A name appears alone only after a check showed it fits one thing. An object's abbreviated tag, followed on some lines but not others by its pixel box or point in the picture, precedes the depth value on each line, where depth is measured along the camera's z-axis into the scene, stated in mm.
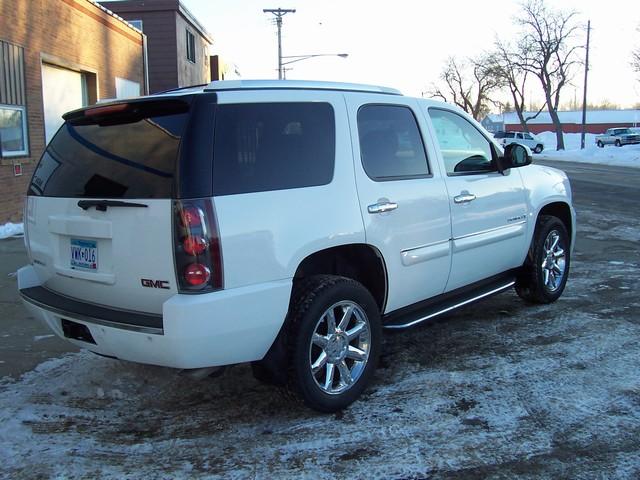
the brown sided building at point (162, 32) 23430
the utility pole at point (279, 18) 36594
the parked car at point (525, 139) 49875
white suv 3154
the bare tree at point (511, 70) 52312
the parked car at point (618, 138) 52156
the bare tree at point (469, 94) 78875
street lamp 31453
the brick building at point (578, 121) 88625
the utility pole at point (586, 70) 43406
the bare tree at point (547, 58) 49844
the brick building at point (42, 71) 10797
